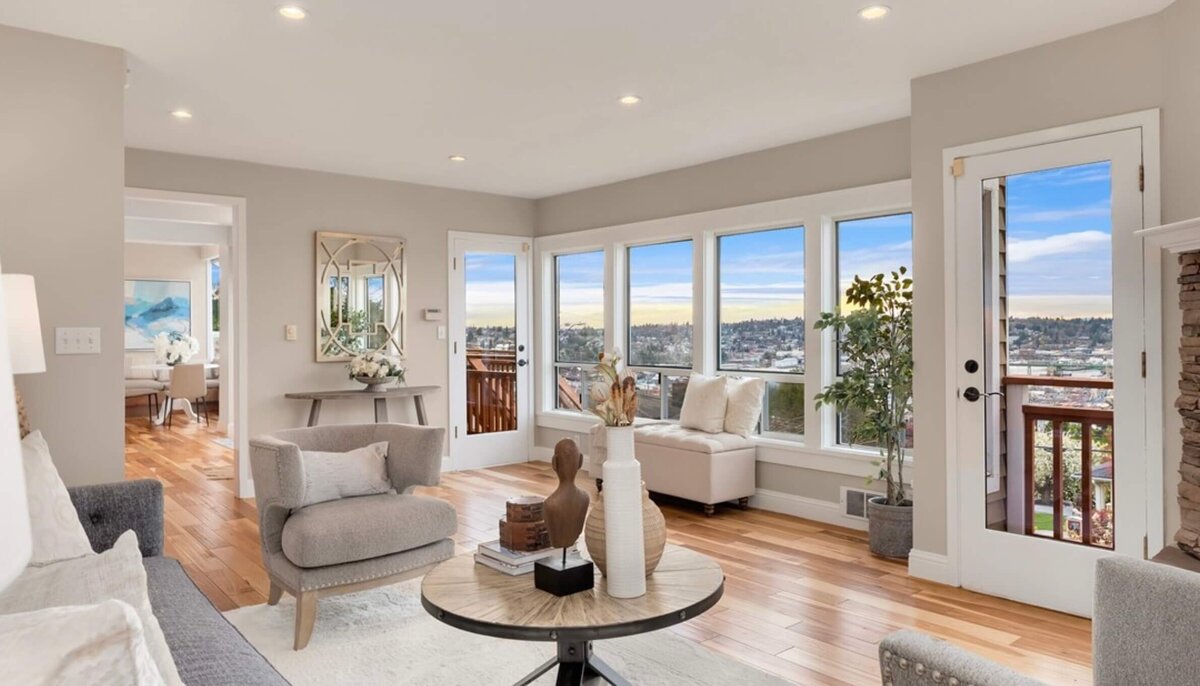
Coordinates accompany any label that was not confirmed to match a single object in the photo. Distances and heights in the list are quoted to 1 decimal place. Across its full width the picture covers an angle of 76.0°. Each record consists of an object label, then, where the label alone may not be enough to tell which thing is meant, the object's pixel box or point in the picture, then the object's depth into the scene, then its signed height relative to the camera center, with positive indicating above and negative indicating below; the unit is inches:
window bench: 197.2 -32.1
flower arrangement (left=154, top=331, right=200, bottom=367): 397.7 +0.2
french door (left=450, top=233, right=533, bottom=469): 262.7 -1.9
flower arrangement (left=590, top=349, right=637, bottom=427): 86.0 -6.4
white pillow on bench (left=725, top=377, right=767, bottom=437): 207.6 -17.6
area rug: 106.7 -45.8
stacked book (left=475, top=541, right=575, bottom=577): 91.0 -25.7
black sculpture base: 83.7 -25.5
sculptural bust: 86.0 -18.5
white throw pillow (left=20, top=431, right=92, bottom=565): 85.0 -19.2
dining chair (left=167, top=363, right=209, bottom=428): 370.3 -17.3
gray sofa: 65.5 -27.4
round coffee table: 75.7 -27.4
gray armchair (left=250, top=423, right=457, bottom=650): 115.4 -29.1
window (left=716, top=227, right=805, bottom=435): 204.8 +7.6
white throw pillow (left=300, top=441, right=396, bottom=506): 127.2 -21.6
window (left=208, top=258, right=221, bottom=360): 454.3 +22.7
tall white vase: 81.8 -19.8
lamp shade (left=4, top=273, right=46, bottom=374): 102.1 +3.5
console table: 220.8 -14.8
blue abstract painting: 435.8 +22.2
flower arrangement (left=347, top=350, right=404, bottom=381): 228.4 -6.1
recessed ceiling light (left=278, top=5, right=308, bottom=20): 114.0 +50.4
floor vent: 183.8 -38.7
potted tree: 162.1 -9.2
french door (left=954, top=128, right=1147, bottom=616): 122.9 -4.5
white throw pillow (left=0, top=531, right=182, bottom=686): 59.6 -19.3
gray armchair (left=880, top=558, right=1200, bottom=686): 46.0 -19.2
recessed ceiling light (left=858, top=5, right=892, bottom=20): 115.3 +50.2
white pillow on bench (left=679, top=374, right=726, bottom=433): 210.7 -17.3
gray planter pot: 160.4 -39.5
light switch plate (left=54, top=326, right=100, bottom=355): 126.6 +1.4
